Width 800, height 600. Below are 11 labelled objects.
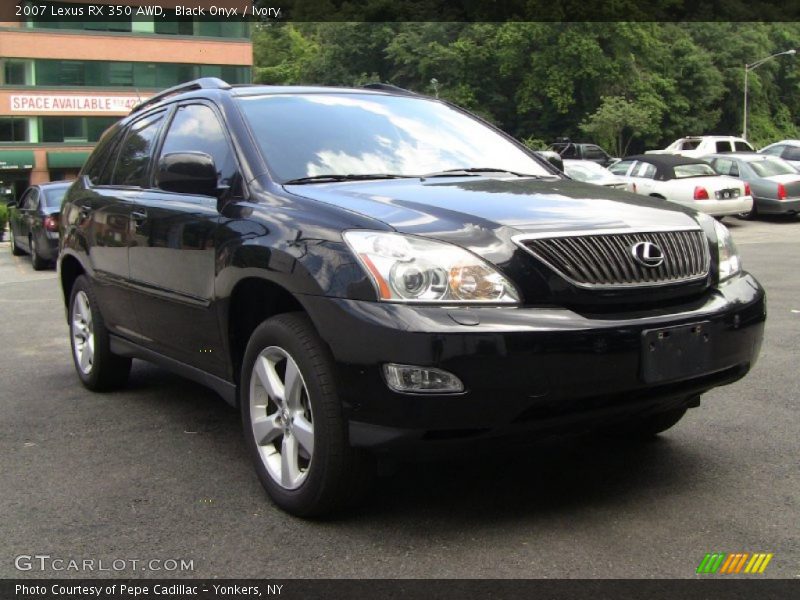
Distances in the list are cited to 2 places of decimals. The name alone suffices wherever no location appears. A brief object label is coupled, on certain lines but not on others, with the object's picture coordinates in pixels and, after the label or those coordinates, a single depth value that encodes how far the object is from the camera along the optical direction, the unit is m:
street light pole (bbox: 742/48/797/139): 62.41
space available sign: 52.50
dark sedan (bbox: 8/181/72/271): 14.68
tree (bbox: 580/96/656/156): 58.03
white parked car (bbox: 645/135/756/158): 34.09
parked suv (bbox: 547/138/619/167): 41.47
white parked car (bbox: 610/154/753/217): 18.39
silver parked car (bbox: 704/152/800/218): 20.33
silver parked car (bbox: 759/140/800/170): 27.52
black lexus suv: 3.04
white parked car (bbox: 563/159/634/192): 19.33
